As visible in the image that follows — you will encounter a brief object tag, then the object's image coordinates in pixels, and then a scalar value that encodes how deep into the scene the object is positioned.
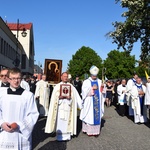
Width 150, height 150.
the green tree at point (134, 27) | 18.53
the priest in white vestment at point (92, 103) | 9.13
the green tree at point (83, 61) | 69.00
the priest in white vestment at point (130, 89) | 12.67
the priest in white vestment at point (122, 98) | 13.67
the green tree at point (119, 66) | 72.88
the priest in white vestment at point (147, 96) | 10.50
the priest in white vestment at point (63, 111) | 8.26
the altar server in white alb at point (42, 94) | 13.29
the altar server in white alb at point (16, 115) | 4.20
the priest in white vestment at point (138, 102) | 11.42
